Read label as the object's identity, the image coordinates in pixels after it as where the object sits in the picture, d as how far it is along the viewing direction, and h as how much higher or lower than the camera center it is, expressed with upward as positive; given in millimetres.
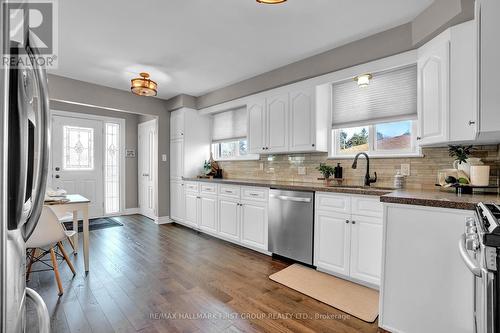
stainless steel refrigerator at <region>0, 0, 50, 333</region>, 656 -7
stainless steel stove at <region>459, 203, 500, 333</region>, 904 -389
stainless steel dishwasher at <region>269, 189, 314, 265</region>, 2750 -691
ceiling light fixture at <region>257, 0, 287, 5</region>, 1805 +1194
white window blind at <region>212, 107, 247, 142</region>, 4357 +742
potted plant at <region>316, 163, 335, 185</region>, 3057 -82
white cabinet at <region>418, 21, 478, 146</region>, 1893 +639
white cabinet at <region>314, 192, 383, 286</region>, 2287 -704
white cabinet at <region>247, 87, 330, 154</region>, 3125 +575
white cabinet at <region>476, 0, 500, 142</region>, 1558 +645
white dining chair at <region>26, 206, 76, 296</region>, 2191 -624
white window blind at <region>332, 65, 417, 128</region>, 2605 +752
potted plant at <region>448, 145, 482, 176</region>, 2116 +63
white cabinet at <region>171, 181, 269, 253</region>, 3258 -705
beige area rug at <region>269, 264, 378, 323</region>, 2023 -1166
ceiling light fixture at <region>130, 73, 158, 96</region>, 3330 +1070
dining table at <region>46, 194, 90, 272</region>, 2652 -476
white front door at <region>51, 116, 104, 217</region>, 4848 +136
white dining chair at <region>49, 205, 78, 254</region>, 2594 -484
